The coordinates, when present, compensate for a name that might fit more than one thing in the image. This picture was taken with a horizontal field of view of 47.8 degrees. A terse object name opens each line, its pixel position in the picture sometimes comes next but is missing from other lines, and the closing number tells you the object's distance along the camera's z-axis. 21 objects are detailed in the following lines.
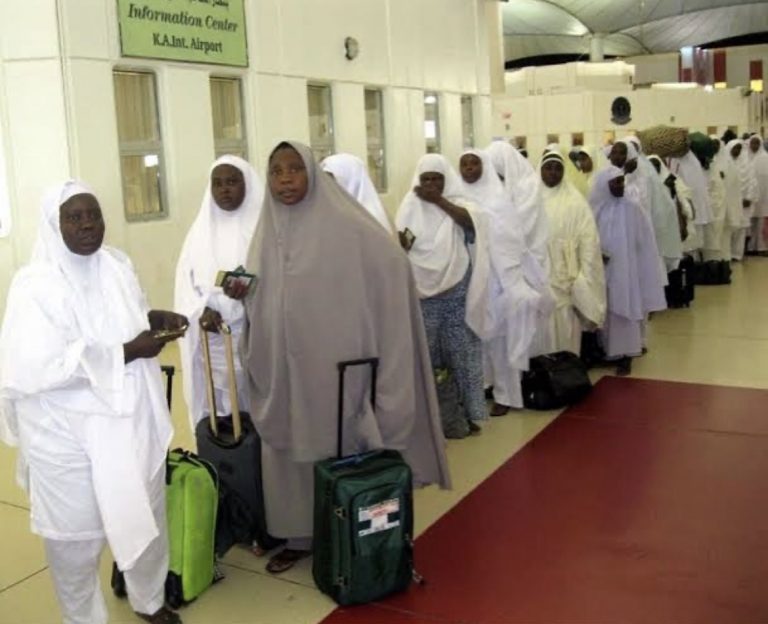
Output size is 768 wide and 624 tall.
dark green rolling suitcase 2.83
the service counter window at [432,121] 10.85
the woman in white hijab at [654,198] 6.87
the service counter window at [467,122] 11.83
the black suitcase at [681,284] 8.35
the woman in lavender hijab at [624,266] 5.94
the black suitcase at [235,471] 3.27
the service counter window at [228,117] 7.43
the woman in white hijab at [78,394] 2.48
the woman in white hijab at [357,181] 4.06
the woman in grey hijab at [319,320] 3.00
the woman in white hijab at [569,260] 5.54
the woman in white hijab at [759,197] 11.89
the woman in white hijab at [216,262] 3.66
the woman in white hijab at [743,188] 11.30
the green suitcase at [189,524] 2.99
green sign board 6.40
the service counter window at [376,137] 9.79
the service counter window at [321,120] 8.75
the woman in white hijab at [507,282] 5.04
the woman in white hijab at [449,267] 4.61
